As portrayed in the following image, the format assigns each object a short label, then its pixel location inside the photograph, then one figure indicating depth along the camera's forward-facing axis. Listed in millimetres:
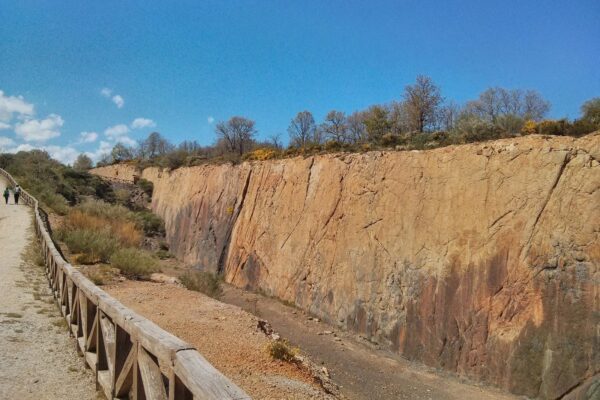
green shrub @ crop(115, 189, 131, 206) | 47081
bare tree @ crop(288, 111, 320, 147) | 49531
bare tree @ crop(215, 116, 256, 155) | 57000
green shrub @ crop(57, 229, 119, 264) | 16266
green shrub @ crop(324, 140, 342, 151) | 23953
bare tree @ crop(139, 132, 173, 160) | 92938
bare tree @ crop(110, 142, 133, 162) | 90750
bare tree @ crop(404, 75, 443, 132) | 31719
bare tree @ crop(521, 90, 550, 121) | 34438
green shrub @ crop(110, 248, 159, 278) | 15648
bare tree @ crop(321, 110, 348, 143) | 48388
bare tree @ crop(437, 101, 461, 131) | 34781
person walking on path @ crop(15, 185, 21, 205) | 32656
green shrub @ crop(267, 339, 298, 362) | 9117
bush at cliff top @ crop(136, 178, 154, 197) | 49562
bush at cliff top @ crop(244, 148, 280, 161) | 29688
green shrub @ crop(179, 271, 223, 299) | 17591
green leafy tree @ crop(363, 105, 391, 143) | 30516
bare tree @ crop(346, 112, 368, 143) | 47656
